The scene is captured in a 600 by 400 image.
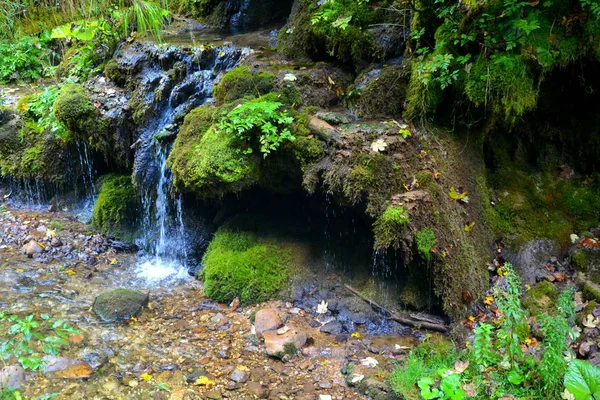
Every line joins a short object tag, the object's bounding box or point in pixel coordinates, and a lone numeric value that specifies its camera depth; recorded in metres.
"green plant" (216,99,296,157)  4.75
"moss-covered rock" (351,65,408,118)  5.21
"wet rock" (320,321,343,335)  4.62
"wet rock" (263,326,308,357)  4.27
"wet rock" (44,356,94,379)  3.73
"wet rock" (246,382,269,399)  3.78
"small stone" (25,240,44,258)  6.21
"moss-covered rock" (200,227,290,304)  5.27
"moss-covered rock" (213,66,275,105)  5.54
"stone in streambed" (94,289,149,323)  4.80
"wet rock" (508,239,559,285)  4.85
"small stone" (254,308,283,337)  4.62
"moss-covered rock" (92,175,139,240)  7.03
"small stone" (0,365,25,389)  3.36
